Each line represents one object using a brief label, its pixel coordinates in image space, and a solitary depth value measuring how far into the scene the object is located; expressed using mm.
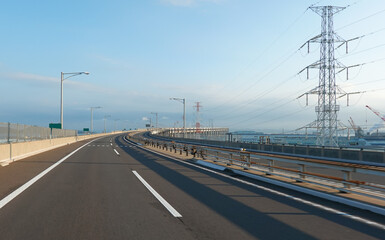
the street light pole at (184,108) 62606
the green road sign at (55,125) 48634
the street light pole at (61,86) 42728
